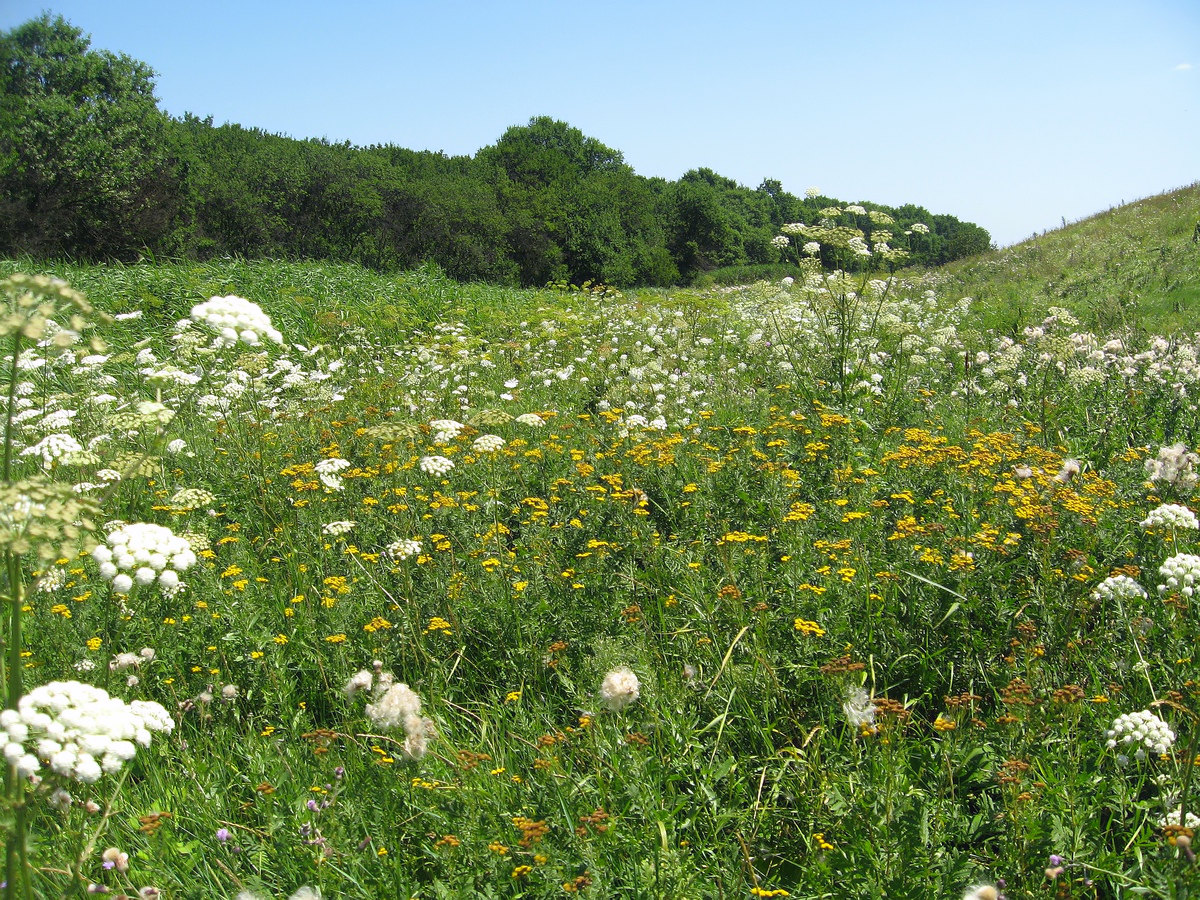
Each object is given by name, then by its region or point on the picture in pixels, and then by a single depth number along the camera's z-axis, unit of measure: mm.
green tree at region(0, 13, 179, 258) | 31578
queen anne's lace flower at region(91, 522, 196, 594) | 1943
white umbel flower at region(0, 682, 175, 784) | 1355
